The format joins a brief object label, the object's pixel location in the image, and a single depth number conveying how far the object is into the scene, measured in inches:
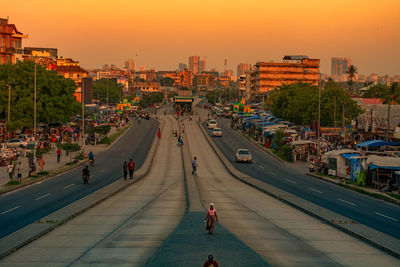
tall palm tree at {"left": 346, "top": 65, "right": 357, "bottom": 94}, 7430.6
